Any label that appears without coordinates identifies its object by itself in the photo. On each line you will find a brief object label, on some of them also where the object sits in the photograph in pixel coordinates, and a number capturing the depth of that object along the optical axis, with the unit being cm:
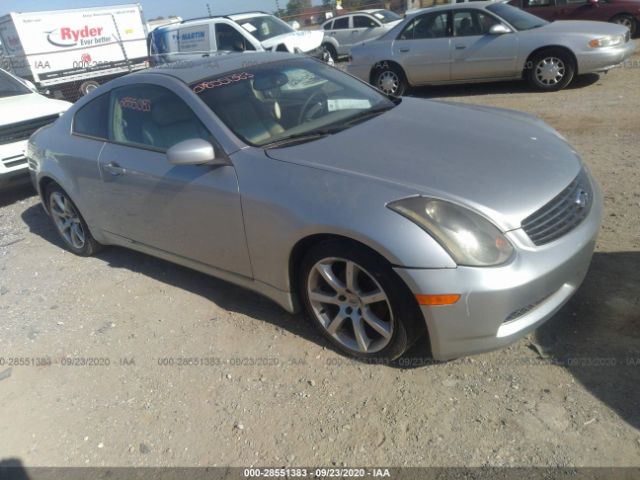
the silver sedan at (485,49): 805
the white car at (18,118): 641
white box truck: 1484
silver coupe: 242
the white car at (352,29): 1644
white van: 1220
